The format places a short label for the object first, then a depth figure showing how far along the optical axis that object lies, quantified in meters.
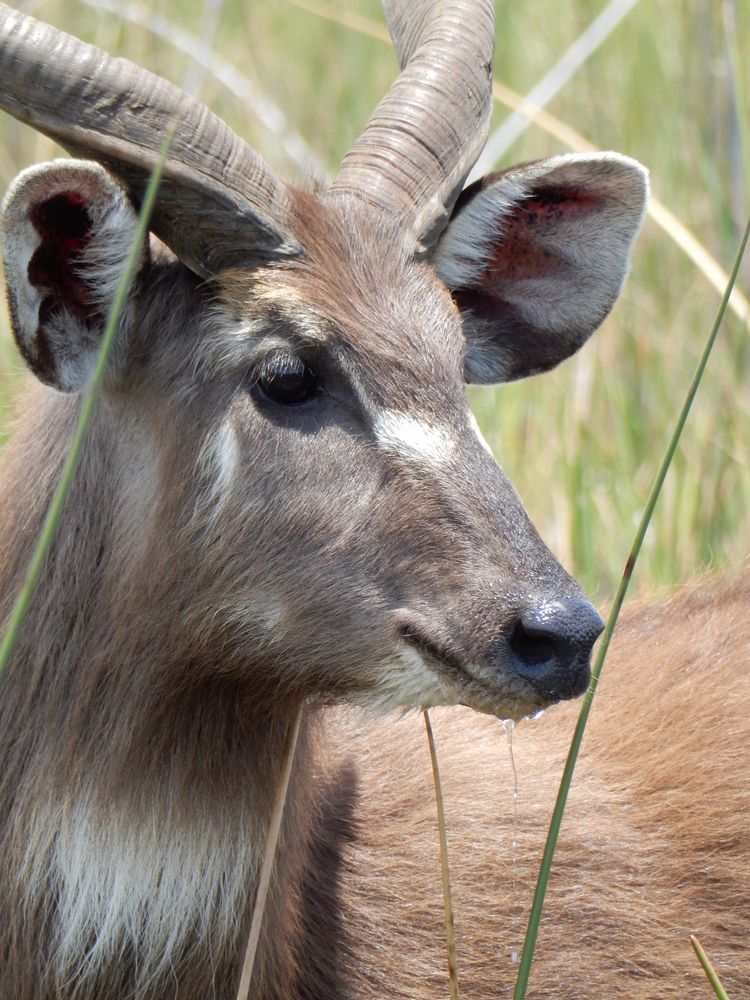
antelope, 6.48
